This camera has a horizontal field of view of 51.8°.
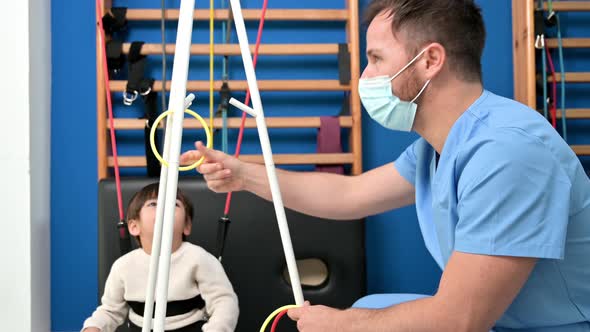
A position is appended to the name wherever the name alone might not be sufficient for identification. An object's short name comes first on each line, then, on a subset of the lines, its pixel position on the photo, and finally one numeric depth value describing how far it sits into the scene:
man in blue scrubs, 1.01
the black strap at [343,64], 2.29
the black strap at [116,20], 2.25
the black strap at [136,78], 2.24
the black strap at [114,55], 2.23
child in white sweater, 1.74
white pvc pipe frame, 1.03
